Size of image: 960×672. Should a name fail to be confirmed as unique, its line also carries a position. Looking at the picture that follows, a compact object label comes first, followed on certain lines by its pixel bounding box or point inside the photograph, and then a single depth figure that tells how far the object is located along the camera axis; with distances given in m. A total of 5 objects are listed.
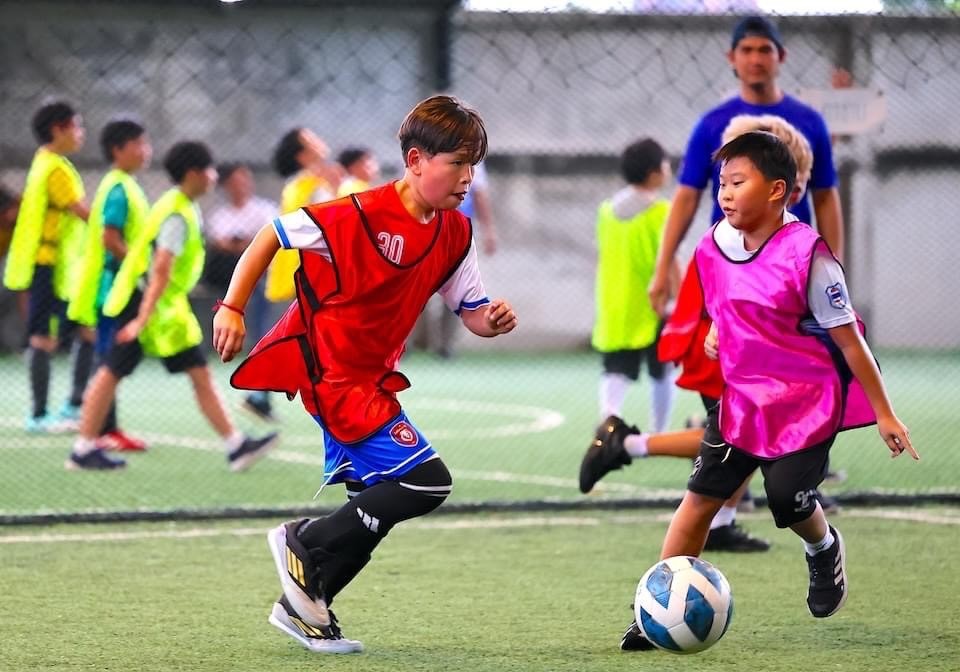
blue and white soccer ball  8.04
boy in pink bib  8.28
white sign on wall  15.08
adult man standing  11.84
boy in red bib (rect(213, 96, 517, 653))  8.30
